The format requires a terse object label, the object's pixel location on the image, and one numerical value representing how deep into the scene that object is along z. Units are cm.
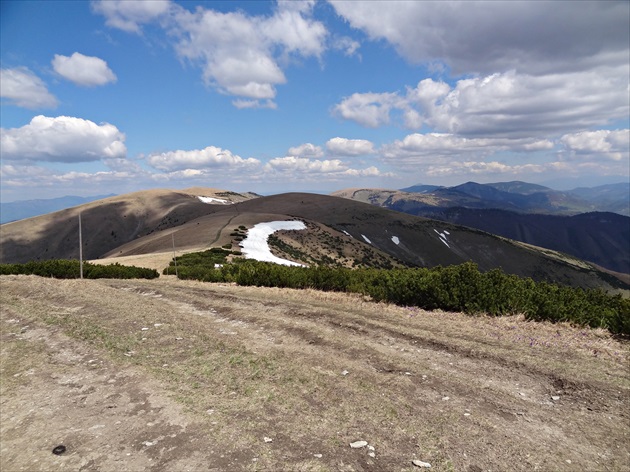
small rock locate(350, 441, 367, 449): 615
